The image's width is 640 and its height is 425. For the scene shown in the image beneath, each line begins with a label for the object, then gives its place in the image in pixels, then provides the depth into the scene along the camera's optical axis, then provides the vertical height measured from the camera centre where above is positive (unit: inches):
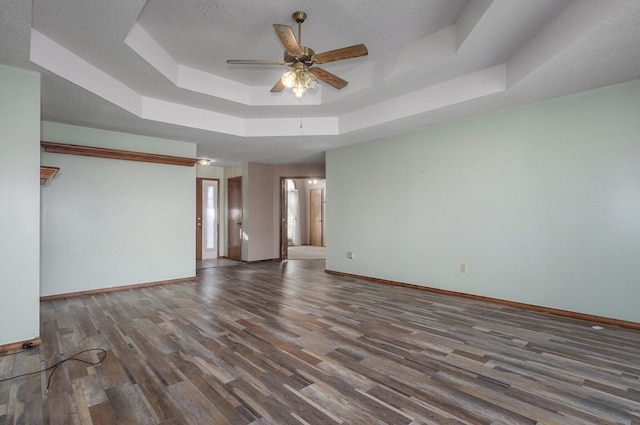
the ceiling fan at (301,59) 104.5 +57.2
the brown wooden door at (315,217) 483.5 -7.4
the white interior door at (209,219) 339.3 -6.9
